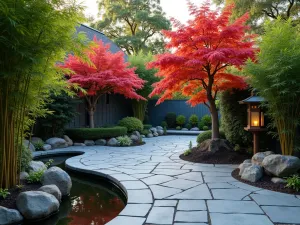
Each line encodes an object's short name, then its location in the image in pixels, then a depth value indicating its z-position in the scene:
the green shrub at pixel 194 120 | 15.06
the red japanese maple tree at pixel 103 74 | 9.19
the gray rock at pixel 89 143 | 9.52
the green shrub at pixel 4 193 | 3.47
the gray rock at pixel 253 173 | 4.45
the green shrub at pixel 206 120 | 14.51
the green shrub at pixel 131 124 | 11.48
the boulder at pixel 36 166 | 4.83
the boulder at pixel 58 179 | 4.23
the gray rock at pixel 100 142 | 9.66
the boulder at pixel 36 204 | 3.32
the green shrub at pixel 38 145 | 8.32
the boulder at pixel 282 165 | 4.17
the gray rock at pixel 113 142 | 9.48
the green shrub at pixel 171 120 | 15.46
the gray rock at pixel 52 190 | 3.87
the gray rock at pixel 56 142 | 8.74
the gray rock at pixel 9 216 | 3.09
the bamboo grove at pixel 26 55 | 3.12
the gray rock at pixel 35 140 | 8.41
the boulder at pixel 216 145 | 6.51
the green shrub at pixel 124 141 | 9.36
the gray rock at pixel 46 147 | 8.36
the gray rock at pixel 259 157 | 4.97
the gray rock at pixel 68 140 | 9.34
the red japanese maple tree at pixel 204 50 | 5.70
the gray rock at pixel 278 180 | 4.20
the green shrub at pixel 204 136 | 7.93
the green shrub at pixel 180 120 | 15.16
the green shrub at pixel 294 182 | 3.95
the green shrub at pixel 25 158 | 4.63
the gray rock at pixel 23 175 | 4.38
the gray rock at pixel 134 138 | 10.21
